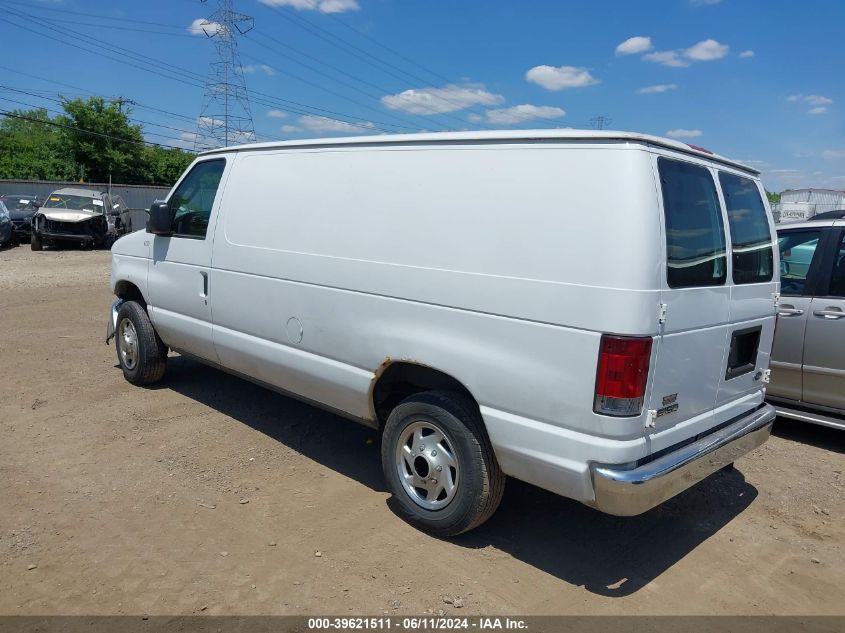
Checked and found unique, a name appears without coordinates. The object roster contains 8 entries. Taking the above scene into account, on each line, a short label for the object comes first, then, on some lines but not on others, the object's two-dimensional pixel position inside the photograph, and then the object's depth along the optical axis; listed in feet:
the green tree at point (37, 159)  155.33
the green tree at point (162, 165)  172.55
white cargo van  10.11
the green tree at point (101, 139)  151.02
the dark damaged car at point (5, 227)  63.82
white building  87.71
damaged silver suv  64.59
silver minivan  17.37
